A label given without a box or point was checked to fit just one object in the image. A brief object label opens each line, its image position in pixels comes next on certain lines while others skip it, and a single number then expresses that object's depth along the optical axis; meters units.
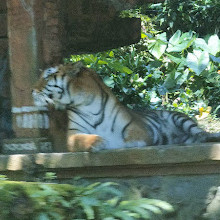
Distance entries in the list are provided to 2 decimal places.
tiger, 6.99
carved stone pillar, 7.22
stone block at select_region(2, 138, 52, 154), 7.12
